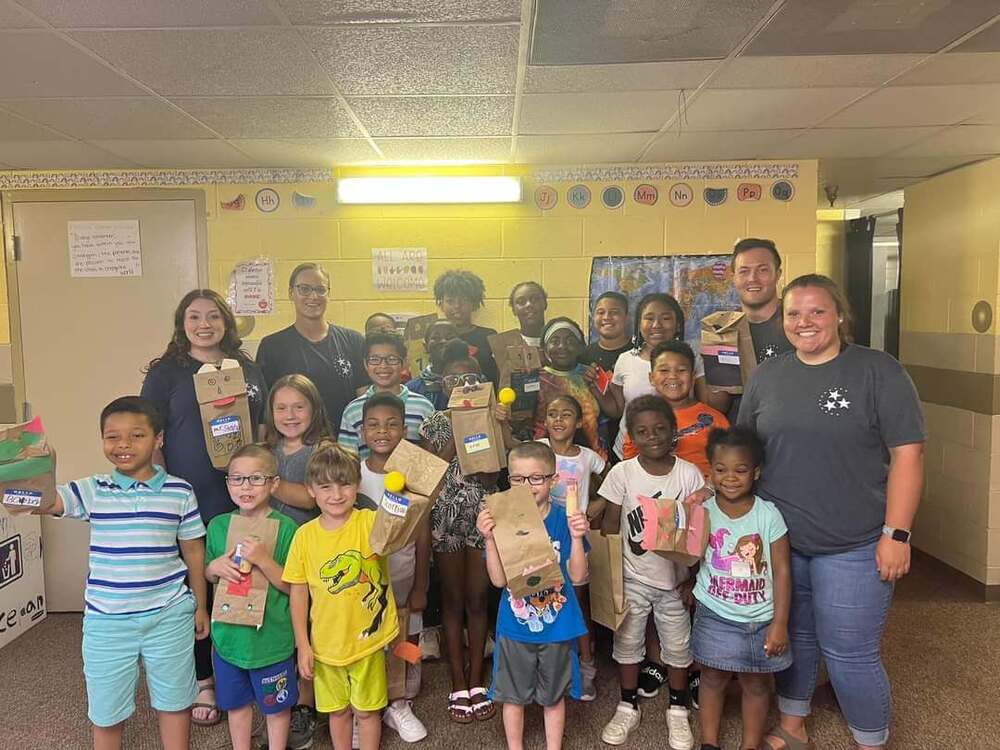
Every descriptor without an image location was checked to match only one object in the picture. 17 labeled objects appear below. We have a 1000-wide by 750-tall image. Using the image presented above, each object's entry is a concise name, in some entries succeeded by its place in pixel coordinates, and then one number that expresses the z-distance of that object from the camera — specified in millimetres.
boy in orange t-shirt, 2547
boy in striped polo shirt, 2020
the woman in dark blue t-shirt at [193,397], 2457
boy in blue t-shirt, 2104
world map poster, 3316
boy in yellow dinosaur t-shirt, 2059
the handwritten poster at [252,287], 3330
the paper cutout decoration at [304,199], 3334
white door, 3350
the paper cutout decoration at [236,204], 3338
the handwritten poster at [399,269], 3330
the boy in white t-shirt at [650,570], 2354
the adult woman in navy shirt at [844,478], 1983
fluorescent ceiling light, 3260
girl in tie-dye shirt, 2887
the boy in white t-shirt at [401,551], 2387
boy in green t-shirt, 2100
